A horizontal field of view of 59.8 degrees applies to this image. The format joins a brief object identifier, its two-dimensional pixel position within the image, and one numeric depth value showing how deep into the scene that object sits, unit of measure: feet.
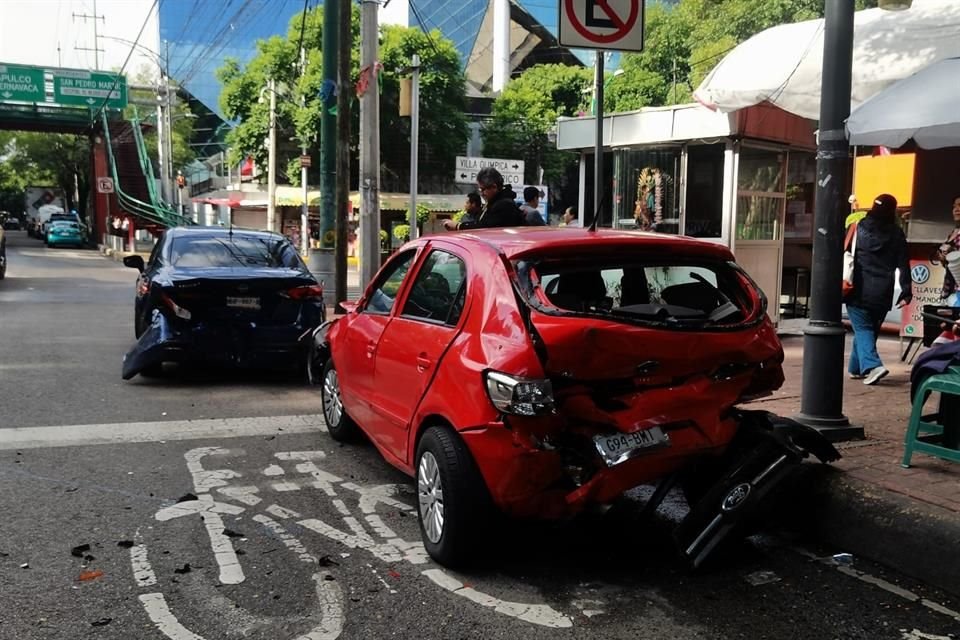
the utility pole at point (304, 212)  120.34
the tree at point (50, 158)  201.36
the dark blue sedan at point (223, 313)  26.11
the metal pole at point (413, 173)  67.82
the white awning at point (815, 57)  25.30
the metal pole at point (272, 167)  120.88
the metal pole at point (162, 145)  137.59
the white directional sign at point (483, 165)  63.67
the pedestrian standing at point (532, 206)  31.20
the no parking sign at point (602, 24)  20.04
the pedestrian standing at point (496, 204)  25.90
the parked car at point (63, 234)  148.15
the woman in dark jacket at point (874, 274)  24.36
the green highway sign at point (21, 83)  152.25
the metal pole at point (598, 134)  20.40
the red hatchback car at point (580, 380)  12.03
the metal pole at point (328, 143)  44.09
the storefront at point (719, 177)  35.53
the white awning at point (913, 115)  18.88
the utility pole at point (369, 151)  41.11
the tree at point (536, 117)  164.76
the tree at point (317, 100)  136.15
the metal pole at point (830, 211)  17.17
